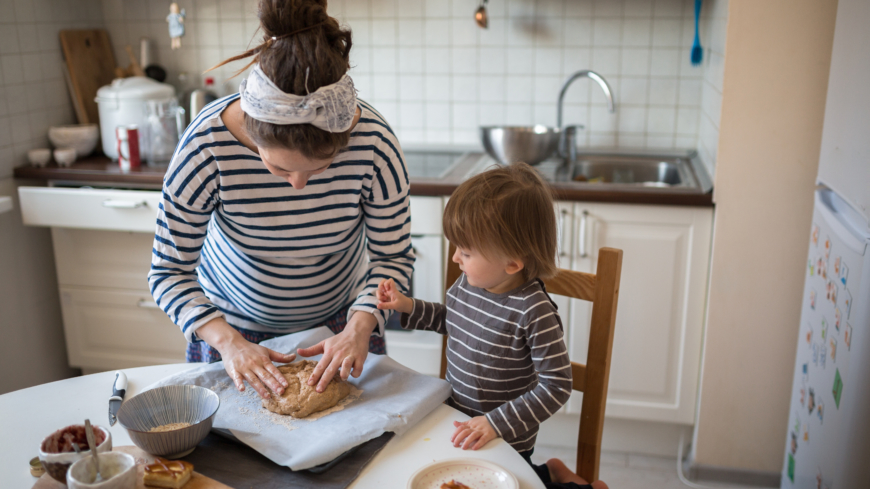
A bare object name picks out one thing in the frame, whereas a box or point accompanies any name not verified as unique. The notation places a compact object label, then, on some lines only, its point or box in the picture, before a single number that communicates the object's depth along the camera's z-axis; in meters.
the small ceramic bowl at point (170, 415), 0.87
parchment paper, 0.90
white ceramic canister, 2.43
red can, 2.31
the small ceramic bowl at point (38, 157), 2.33
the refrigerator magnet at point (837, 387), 1.30
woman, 0.95
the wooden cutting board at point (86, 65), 2.52
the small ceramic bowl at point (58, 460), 0.79
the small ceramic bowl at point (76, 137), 2.44
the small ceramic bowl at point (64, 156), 2.35
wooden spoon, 0.78
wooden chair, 1.12
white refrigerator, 1.22
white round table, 0.89
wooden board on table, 0.82
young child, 1.05
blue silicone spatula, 2.32
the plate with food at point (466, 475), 0.86
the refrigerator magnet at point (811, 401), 1.48
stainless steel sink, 2.32
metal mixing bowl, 2.29
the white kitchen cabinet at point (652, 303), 1.96
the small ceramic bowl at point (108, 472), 0.75
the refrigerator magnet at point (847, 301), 1.26
